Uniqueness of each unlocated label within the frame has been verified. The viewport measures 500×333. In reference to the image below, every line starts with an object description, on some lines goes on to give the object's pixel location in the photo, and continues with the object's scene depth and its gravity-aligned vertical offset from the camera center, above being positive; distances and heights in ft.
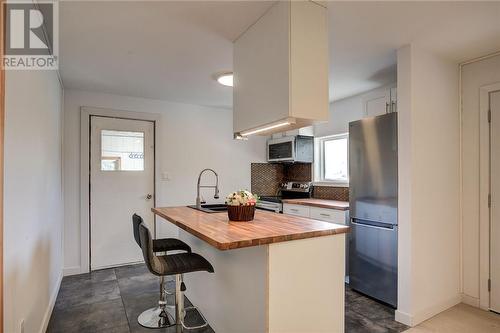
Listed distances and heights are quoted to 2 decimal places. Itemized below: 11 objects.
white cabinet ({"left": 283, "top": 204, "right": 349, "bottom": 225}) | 10.83 -1.90
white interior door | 8.77 -1.15
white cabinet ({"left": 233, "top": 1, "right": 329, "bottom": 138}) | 5.97 +2.25
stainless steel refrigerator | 8.75 -1.29
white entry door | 12.62 -0.83
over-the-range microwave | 14.64 +0.95
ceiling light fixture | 10.11 +3.19
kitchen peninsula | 5.26 -2.15
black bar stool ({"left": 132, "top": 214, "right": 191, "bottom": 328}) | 7.93 -4.05
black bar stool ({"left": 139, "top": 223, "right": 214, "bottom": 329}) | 5.97 -2.20
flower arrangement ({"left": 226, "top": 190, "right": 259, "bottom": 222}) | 6.96 -0.96
